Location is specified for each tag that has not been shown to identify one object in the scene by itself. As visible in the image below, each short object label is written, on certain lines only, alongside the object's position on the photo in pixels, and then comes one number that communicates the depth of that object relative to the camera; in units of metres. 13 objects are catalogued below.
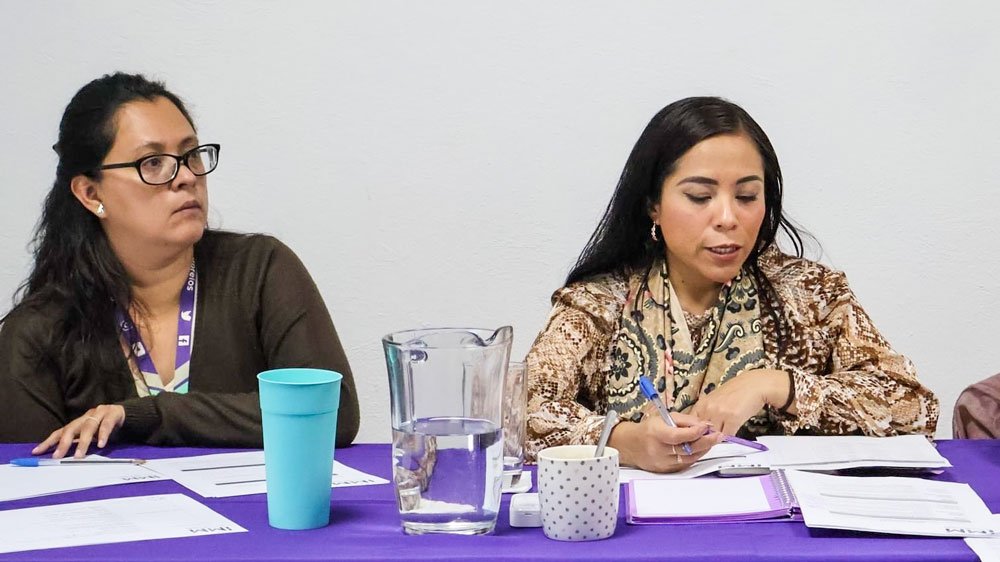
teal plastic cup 2.67
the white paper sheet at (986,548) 2.58
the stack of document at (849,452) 2.89
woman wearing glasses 3.44
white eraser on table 2.71
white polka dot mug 2.65
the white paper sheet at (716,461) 2.90
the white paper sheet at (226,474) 2.86
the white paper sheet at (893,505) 2.65
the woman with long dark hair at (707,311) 3.24
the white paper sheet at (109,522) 2.66
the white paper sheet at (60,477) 2.87
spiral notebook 2.70
